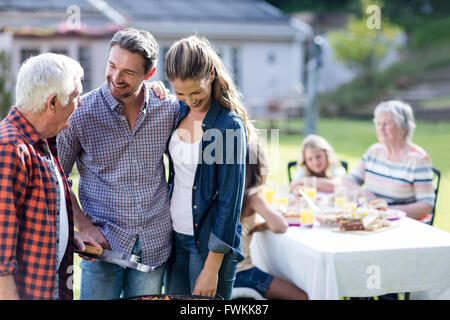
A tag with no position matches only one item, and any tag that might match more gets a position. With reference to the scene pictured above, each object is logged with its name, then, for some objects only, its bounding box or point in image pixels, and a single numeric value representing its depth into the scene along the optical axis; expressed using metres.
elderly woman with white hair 4.08
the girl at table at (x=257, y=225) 3.36
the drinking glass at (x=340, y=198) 4.14
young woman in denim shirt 2.31
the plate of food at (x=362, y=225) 3.44
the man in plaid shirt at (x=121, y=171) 2.48
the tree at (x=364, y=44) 19.92
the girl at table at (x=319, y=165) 4.66
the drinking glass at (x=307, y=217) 3.66
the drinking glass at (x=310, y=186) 4.31
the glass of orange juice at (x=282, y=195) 4.20
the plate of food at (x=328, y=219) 3.61
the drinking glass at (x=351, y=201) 4.00
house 13.44
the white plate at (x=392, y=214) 3.69
